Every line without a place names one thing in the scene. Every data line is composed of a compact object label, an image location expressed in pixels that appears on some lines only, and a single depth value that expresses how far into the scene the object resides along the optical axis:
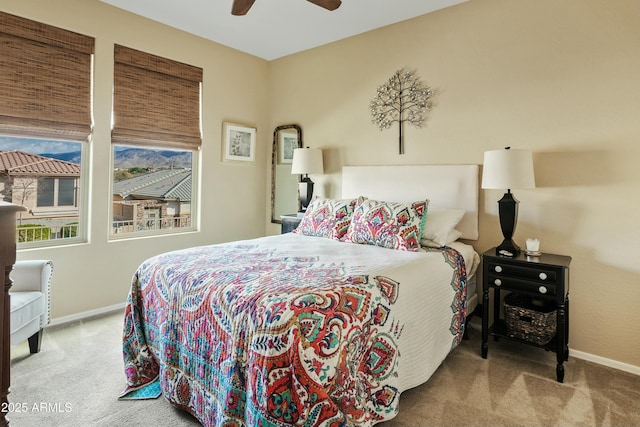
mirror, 4.47
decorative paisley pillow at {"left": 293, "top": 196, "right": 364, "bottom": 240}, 3.05
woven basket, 2.42
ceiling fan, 2.22
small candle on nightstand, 2.59
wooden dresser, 1.22
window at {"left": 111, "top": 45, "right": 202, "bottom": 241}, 3.42
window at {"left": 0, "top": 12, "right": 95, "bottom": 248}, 2.80
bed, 1.40
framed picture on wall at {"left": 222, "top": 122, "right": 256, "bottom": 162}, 4.23
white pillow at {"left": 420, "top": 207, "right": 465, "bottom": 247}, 2.79
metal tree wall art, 3.35
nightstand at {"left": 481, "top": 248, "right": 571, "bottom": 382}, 2.29
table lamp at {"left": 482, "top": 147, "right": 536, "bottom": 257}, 2.52
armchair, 2.39
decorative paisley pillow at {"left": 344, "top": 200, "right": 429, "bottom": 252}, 2.65
